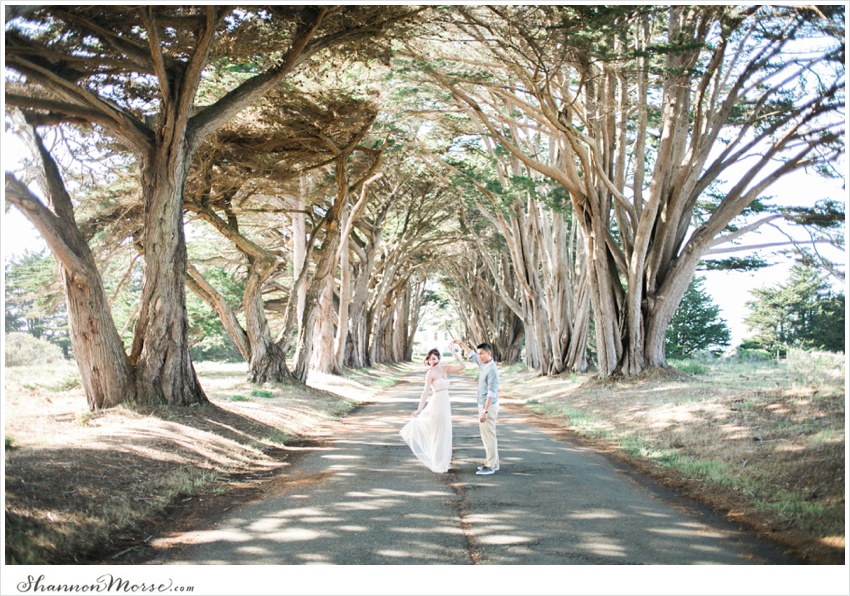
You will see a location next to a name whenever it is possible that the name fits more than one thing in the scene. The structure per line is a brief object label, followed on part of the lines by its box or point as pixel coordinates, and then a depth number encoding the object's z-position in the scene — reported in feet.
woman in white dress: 27.45
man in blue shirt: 26.81
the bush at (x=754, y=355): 74.13
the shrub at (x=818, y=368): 36.06
